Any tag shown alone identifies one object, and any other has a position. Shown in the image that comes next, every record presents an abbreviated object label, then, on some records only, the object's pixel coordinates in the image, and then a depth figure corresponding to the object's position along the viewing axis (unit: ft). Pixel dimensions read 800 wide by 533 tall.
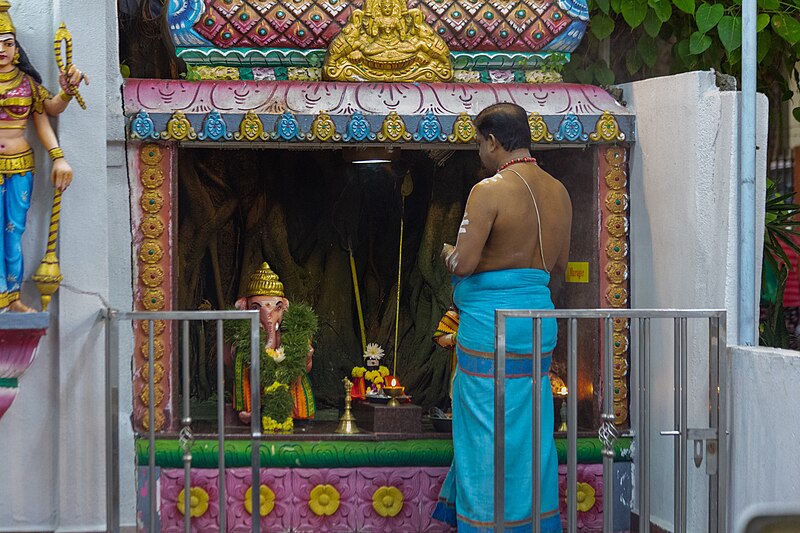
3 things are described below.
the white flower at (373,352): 22.61
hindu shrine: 19.30
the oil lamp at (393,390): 20.32
